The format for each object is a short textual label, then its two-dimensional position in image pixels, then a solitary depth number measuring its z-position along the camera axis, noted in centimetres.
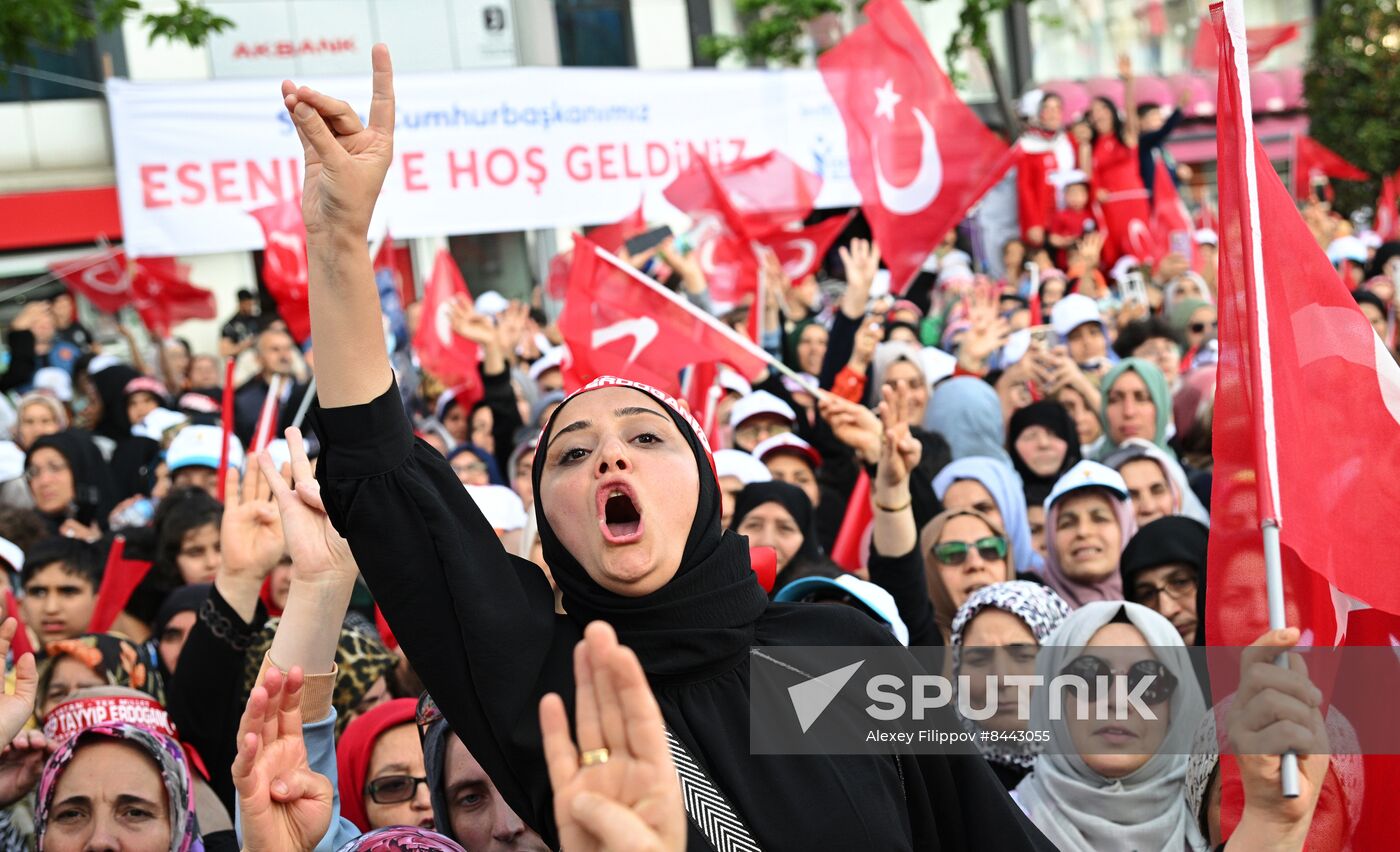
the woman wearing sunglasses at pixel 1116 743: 297
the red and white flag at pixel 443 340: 814
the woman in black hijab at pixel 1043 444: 571
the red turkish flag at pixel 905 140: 670
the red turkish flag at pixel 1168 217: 1047
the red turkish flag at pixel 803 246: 836
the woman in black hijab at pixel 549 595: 186
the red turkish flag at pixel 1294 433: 220
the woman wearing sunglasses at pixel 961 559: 426
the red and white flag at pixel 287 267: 838
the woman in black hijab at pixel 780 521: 448
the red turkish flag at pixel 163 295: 1126
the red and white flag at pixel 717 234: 786
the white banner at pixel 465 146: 977
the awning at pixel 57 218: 1747
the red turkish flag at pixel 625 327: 562
